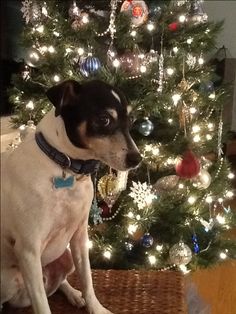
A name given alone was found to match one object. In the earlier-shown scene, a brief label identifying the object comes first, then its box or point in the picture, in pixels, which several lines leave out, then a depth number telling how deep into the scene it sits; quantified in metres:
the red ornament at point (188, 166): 1.55
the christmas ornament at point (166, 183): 1.70
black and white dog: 0.86
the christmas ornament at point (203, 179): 1.65
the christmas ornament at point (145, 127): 1.62
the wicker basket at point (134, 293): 1.06
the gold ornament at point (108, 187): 1.58
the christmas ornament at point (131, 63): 1.63
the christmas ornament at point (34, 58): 1.71
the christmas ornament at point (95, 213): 1.59
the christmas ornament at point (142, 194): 1.66
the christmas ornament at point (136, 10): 1.61
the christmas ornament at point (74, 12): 1.63
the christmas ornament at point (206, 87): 1.84
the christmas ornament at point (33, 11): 1.66
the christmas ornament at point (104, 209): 1.77
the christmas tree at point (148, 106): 1.62
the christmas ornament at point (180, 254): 1.69
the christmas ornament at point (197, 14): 1.78
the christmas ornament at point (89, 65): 1.54
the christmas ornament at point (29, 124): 1.63
